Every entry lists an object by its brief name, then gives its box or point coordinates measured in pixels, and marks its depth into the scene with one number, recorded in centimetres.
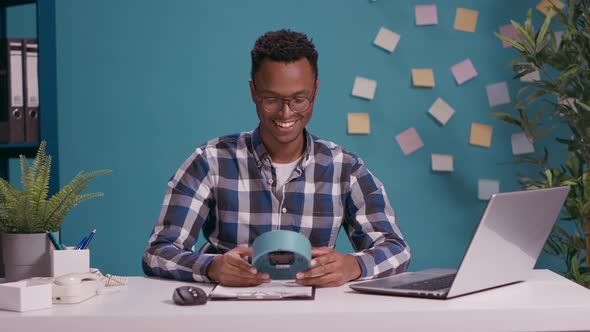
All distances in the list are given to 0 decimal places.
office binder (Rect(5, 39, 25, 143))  244
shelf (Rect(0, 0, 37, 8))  254
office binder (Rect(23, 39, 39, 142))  245
